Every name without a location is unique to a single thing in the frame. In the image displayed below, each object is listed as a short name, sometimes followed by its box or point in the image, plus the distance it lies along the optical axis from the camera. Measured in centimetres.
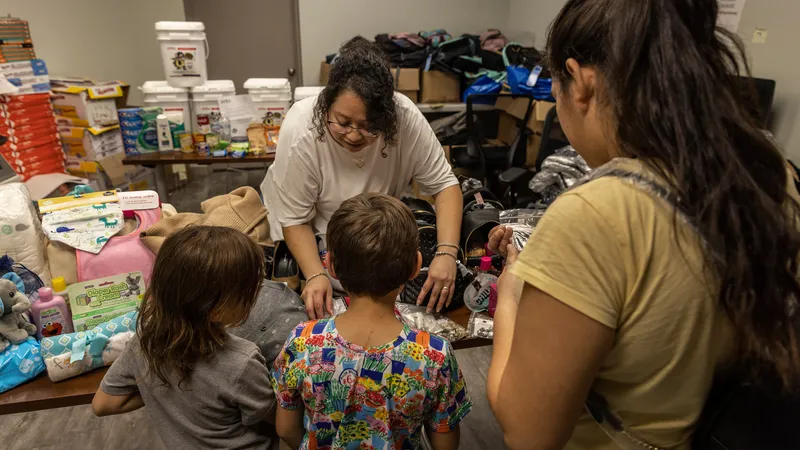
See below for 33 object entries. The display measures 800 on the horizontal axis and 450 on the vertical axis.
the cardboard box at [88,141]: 335
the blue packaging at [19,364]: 121
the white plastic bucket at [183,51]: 313
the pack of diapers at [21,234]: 152
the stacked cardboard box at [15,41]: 302
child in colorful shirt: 99
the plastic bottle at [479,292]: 153
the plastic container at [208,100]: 328
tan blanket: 182
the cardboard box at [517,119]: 379
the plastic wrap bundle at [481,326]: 145
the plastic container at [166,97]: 321
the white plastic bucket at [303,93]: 316
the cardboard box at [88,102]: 326
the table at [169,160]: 306
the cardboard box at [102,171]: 348
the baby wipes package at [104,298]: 136
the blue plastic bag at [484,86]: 430
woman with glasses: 144
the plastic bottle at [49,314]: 132
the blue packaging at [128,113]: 310
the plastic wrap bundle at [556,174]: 272
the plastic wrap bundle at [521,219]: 162
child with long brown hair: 98
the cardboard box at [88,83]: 336
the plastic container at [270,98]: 331
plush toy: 123
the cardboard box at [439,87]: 457
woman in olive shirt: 58
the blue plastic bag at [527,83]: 389
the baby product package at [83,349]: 124
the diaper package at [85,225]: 155
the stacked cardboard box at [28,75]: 305
